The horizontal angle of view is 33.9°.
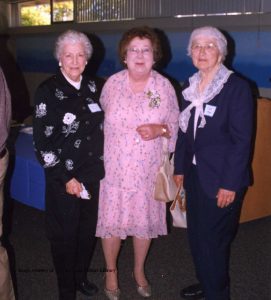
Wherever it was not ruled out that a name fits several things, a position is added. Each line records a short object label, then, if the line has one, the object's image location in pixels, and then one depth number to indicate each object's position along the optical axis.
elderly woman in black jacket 2.14
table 3.35
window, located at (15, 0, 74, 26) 6.82
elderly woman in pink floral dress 2.31
